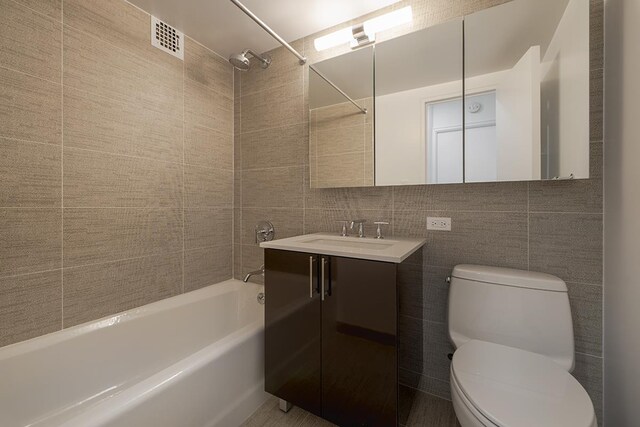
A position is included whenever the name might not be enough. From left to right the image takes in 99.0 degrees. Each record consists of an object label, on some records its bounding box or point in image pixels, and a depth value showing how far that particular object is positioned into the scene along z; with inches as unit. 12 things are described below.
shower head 68.2
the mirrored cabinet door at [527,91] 46.6
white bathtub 41.8
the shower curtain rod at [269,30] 50.8
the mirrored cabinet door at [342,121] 67.8
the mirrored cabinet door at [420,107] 57.2
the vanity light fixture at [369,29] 62.9
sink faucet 66.4
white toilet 32.8
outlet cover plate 59.9
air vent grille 68.9
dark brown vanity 46.1
